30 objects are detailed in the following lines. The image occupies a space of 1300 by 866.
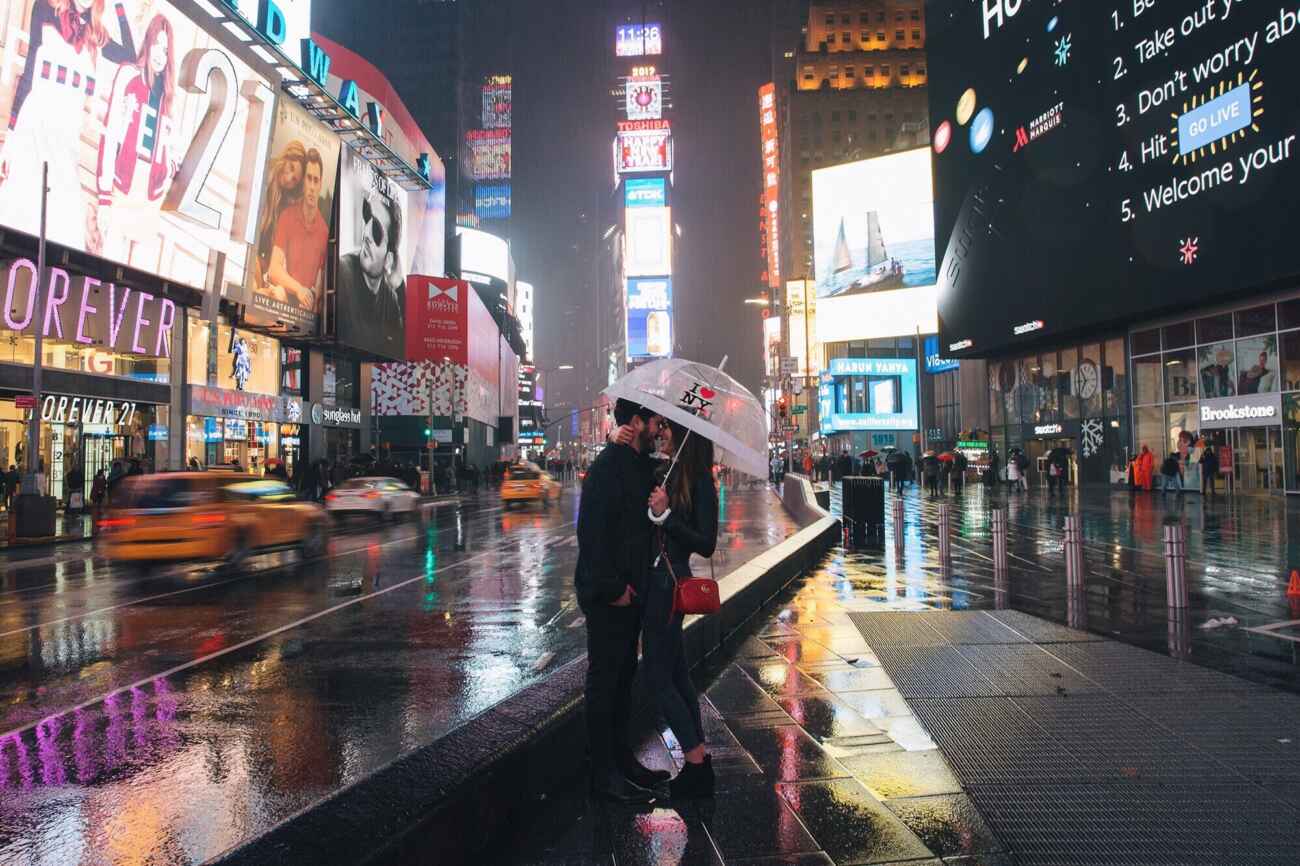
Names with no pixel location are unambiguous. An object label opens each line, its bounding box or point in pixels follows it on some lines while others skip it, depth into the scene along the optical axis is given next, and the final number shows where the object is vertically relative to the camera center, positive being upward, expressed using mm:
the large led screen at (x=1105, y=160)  28953 +11270
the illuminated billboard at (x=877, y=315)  69938 +10701
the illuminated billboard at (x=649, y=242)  158875 +37492
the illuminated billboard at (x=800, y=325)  52781 +11989
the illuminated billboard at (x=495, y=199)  158200 +45297
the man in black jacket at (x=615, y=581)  4277 -612
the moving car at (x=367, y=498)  26297 -1193
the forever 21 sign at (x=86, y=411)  29938 +1815
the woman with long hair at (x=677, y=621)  4414 -838
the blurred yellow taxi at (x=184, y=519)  13414 -897
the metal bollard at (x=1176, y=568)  9562 -1352
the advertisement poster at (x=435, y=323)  68000 +10196
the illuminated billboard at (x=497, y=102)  159500 +63708
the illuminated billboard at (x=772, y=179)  157000 +49256
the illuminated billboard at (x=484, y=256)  99562 +22599
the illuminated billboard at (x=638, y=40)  187625 +86915
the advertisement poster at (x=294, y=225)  39344 +10841
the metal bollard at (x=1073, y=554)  11130 -1369
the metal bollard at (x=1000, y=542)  12370 -1334
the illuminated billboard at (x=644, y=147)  164000 +56598
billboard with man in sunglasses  48469 +11305
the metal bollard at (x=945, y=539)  14547 -1514
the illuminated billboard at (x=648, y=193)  160750 +46604
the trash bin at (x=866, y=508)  17766 -1189
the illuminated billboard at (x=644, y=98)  170500 +68035
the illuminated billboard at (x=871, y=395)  79875 +5057
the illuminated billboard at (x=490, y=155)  155750 +52661
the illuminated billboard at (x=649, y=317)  158875 +24219
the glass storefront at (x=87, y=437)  30466 +930
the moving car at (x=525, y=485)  33875 -1147
